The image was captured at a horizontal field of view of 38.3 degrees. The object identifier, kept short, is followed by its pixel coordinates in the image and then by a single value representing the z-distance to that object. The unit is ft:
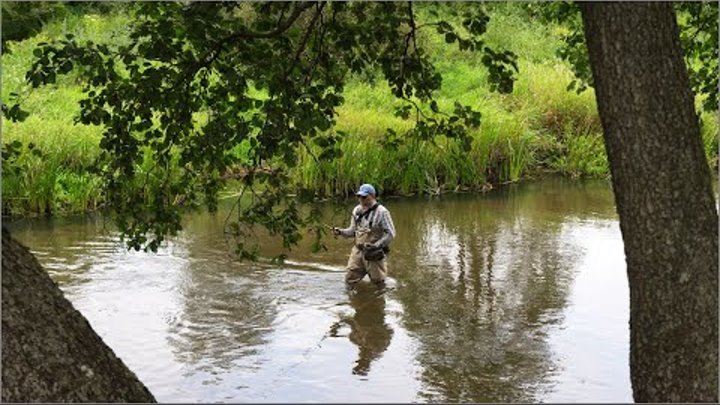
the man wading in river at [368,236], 39.55
